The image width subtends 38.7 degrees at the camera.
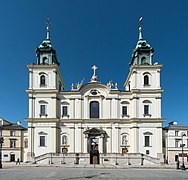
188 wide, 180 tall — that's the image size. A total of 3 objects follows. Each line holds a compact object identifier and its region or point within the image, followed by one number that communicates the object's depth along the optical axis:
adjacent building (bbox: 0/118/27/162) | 60.81
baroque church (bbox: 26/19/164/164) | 49.56
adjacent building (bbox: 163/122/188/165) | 58.47
